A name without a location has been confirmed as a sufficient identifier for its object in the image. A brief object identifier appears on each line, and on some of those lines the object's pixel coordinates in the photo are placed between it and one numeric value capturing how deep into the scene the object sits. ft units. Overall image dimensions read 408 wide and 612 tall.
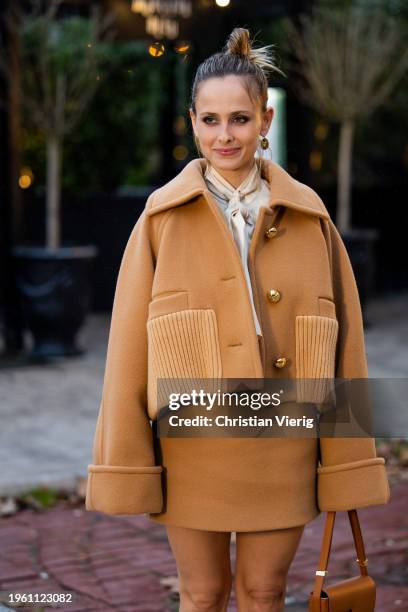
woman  12.98
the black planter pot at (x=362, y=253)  48.24
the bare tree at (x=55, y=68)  43.75
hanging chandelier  48.58
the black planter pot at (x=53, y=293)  42.66
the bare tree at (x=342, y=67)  48.96
